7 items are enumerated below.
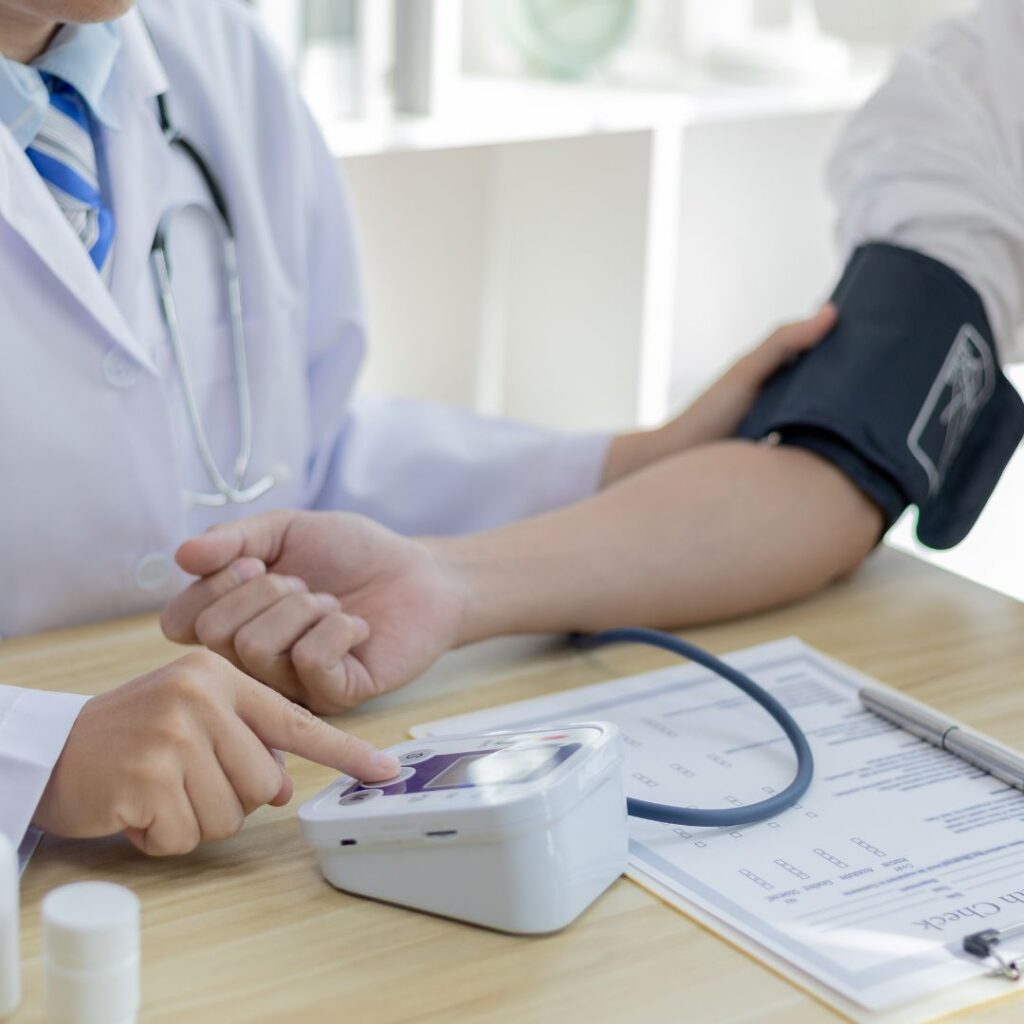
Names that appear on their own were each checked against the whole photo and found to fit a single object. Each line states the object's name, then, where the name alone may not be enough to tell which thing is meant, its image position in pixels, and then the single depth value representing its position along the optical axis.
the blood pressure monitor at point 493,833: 1.02
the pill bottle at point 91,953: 0.94
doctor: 1.31
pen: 1.15
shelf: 2.00
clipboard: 1.00
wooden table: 0.99
